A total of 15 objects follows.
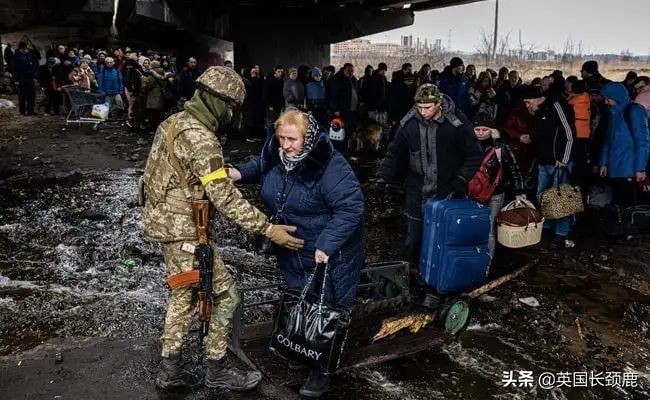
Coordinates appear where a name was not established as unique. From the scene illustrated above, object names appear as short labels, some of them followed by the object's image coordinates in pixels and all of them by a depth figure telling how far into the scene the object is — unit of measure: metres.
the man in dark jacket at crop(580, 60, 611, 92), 8.95
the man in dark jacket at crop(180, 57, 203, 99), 14.98
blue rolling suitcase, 4.72
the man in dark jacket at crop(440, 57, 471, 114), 12.12
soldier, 3.29
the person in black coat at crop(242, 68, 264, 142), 14.26
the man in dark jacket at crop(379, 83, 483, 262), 4.92
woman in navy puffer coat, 3.48
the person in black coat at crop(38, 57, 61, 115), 18.07
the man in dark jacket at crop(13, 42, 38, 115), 16.47
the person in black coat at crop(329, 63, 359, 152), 12.52
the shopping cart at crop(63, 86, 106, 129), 14.99
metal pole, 37.51
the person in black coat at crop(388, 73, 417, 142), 12.60
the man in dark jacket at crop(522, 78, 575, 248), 6.73
